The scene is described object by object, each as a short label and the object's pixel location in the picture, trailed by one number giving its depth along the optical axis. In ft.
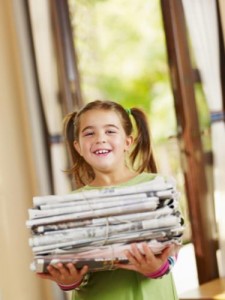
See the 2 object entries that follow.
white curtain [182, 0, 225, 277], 13.08
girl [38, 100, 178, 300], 6.53
